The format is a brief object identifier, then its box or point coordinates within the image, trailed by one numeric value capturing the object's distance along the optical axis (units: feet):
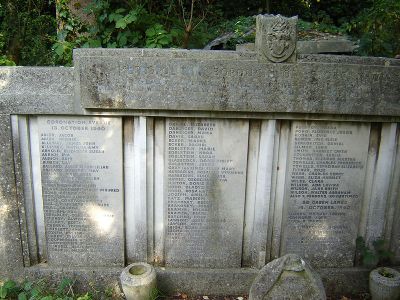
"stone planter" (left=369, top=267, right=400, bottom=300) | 13.64
